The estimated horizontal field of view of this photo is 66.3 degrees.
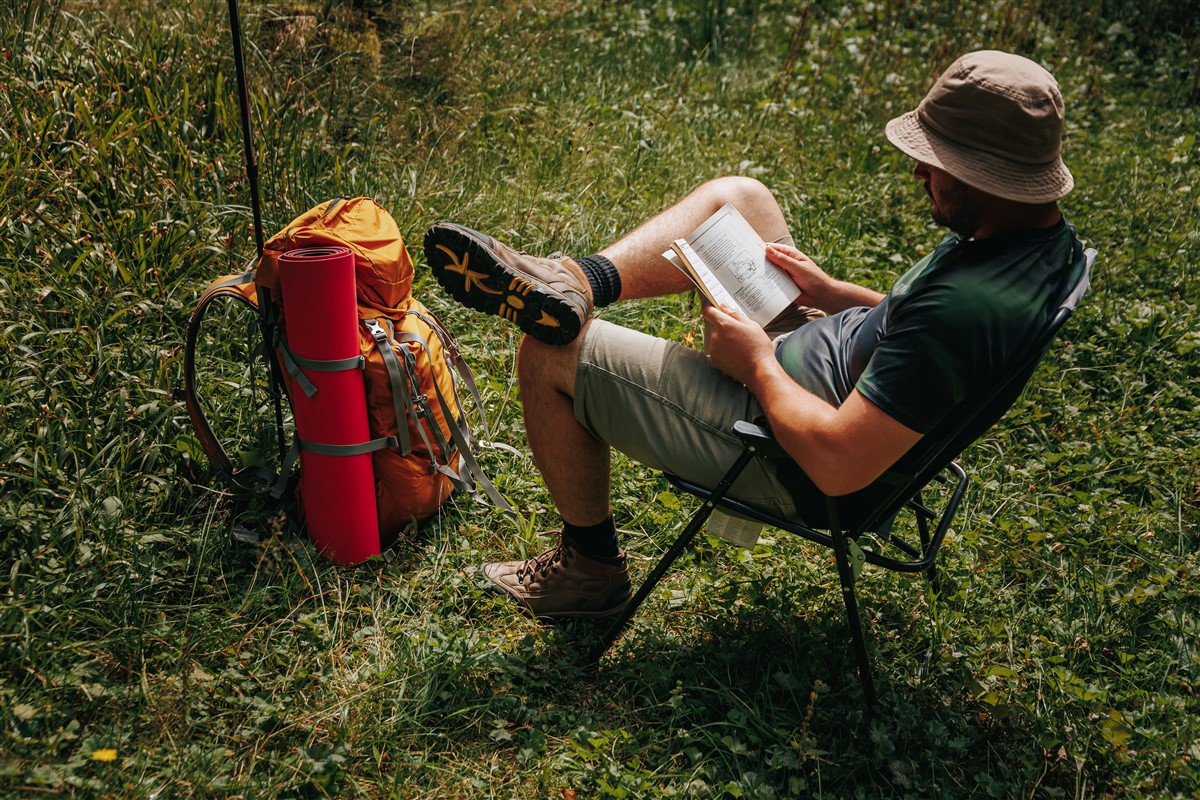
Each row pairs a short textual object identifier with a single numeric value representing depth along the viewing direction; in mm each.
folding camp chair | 1994
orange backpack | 2617
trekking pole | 2391
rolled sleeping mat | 2459
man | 1959
